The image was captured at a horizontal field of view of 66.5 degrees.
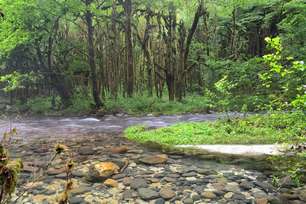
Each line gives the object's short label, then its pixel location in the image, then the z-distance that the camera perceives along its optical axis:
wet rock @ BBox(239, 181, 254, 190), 3.53
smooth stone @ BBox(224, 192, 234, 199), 3.31
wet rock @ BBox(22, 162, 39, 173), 4.18
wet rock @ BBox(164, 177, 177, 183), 3.74
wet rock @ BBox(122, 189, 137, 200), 3.33
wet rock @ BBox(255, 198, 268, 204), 3.15
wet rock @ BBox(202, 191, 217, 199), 3.31
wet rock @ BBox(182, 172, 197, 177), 3.93
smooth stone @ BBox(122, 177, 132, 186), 3.68
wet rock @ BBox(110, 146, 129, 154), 4.99
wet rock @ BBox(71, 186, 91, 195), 3.43
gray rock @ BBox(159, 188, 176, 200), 3.32
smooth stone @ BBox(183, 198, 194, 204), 3.21
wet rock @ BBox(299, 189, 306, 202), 3.22
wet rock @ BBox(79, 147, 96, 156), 5.02
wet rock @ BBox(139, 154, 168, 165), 4.41
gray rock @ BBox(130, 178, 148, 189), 3.59
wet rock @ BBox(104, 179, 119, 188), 3.64
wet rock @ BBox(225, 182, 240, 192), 3.47
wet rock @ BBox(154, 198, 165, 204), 3.22
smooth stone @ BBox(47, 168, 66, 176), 4.04
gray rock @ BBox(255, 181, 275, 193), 3.47
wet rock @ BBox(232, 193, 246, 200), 3.28
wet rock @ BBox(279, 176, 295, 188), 3.52
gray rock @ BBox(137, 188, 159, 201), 3.32
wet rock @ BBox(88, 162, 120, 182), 3.84
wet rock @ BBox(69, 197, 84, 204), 3.22
